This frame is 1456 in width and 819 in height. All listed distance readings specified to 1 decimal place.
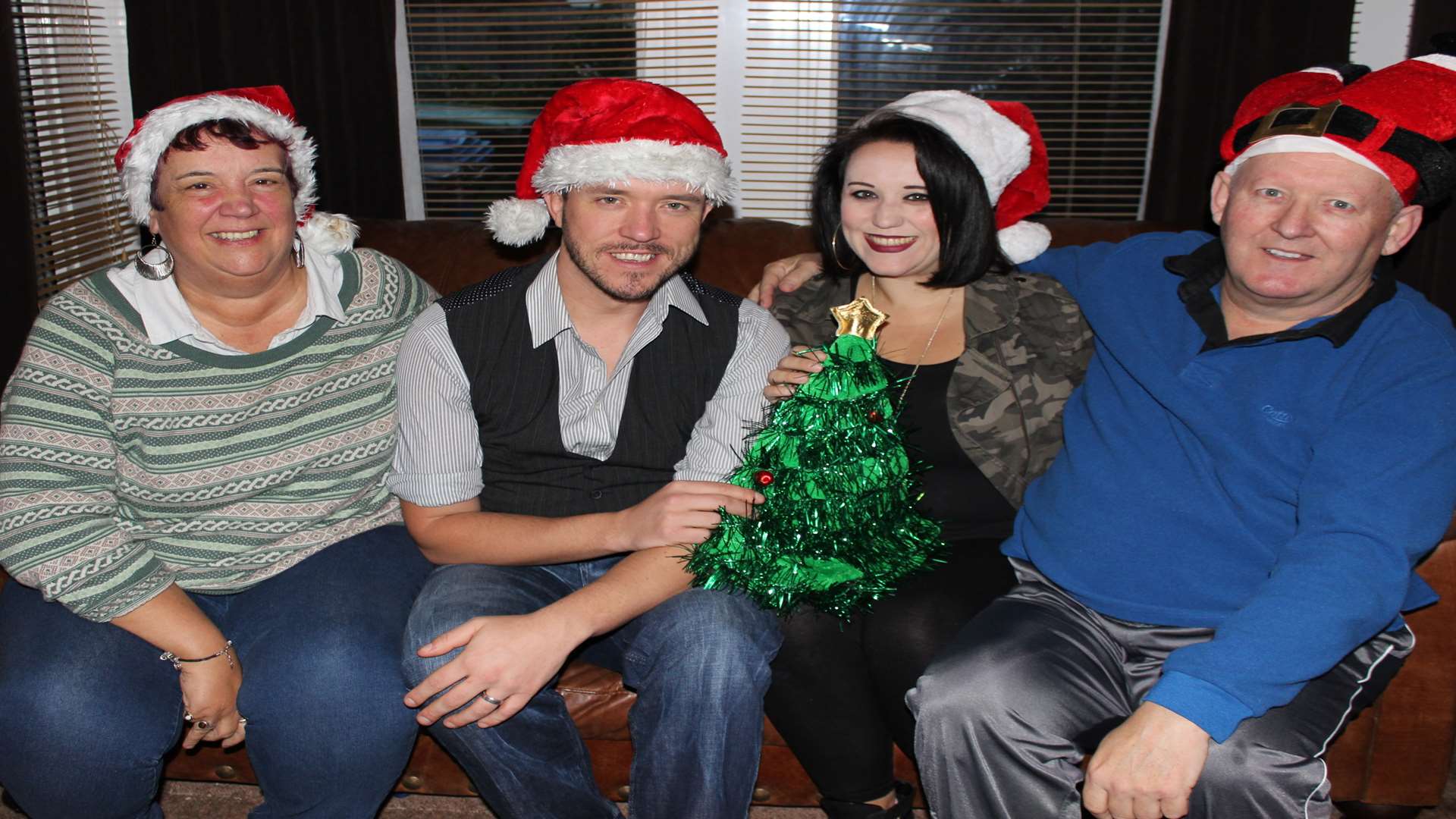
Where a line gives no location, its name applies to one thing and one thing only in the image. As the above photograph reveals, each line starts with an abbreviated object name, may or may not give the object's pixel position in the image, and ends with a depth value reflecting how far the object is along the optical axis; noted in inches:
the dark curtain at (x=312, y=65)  125.4
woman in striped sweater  61.8
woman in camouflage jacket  70.4
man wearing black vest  61.2
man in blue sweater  53.6
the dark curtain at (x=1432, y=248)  123.2
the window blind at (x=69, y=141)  126.8
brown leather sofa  69.5
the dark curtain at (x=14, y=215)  105.7
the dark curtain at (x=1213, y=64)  123.4
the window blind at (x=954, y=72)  138.6
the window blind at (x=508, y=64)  140.4
